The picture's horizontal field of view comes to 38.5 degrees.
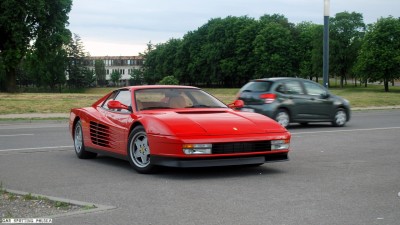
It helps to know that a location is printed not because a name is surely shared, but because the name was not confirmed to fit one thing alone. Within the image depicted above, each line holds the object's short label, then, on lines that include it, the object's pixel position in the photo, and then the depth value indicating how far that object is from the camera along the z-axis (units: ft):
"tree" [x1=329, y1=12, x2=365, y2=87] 304.91
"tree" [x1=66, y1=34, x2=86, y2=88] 426.10
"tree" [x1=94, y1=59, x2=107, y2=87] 558.15
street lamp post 86.33
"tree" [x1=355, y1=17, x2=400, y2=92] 244.22
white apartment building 614.75
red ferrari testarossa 25.23
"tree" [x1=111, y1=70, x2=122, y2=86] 539.62
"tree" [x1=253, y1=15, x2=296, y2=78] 300.61
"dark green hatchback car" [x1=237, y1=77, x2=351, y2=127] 57.88
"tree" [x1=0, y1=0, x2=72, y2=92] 168.45
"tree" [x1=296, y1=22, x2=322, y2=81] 309.83
